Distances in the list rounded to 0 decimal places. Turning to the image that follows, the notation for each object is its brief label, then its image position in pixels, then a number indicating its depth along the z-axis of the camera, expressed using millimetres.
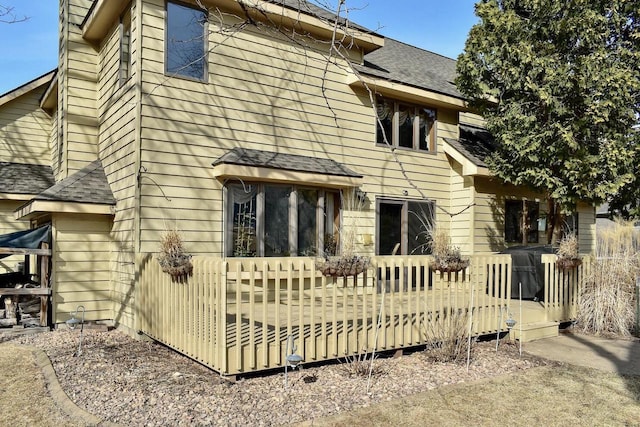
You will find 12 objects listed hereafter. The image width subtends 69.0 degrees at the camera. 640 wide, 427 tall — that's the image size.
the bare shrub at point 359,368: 5102
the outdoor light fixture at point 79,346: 5871
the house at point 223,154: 7445
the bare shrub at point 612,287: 7504
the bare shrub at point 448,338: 5695
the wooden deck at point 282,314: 4801
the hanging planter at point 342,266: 5387
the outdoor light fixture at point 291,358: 4484
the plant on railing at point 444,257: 6262
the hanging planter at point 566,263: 7660
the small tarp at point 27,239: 7645
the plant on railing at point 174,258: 5492
